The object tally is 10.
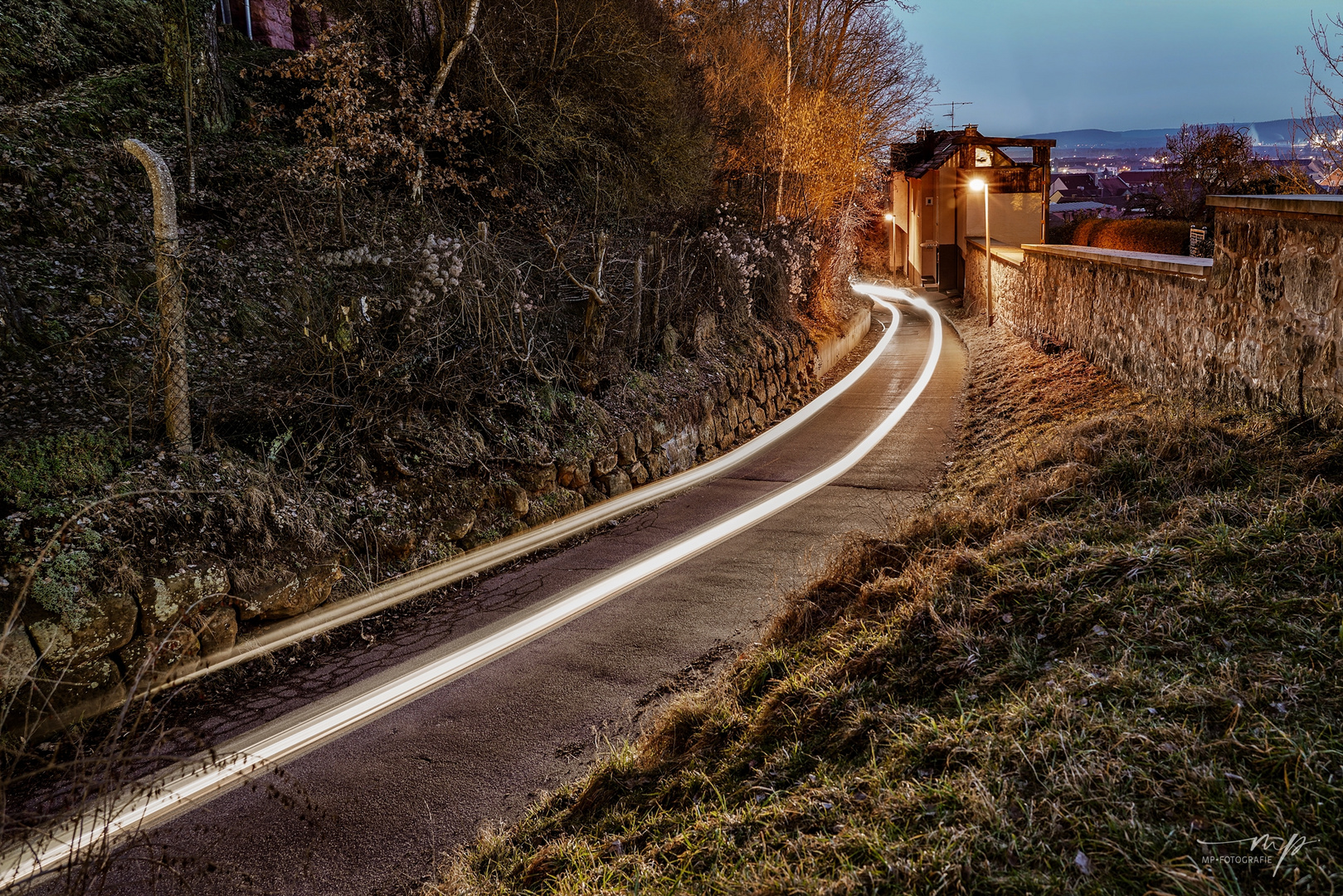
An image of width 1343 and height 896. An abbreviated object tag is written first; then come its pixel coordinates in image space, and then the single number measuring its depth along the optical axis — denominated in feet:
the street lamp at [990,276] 75.20
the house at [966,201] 125.80
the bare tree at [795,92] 69.82
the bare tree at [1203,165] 100.37
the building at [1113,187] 270.73
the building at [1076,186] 286.05
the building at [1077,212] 144.02
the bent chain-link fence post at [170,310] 22.63
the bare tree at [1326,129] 46.42
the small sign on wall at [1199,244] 33.83
